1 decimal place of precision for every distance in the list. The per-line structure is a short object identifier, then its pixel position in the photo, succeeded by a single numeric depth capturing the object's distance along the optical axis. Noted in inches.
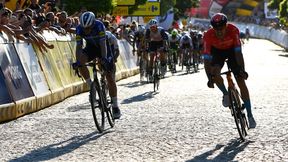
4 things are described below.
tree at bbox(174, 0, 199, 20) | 3024.1
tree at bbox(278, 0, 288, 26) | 2532.5
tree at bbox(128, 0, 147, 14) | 1582.2
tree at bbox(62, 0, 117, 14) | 1197.1
